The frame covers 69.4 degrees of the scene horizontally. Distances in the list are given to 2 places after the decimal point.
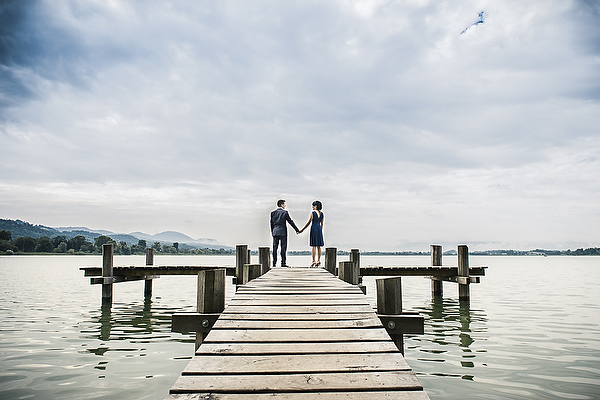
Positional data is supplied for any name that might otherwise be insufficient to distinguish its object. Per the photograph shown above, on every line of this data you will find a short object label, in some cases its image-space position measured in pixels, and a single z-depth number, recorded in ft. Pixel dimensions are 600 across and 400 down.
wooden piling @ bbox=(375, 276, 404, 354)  18.99
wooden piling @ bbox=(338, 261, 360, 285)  28.12
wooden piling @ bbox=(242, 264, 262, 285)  27.89
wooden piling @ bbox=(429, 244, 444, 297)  59.67
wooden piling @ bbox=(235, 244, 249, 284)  35.22
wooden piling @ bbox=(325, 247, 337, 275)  38.18
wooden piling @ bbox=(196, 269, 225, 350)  19.10
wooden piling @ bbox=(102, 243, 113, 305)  50.72
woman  47.32
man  48.75
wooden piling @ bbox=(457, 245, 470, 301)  52.21
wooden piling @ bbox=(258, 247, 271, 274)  35.96
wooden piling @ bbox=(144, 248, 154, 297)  67.67
